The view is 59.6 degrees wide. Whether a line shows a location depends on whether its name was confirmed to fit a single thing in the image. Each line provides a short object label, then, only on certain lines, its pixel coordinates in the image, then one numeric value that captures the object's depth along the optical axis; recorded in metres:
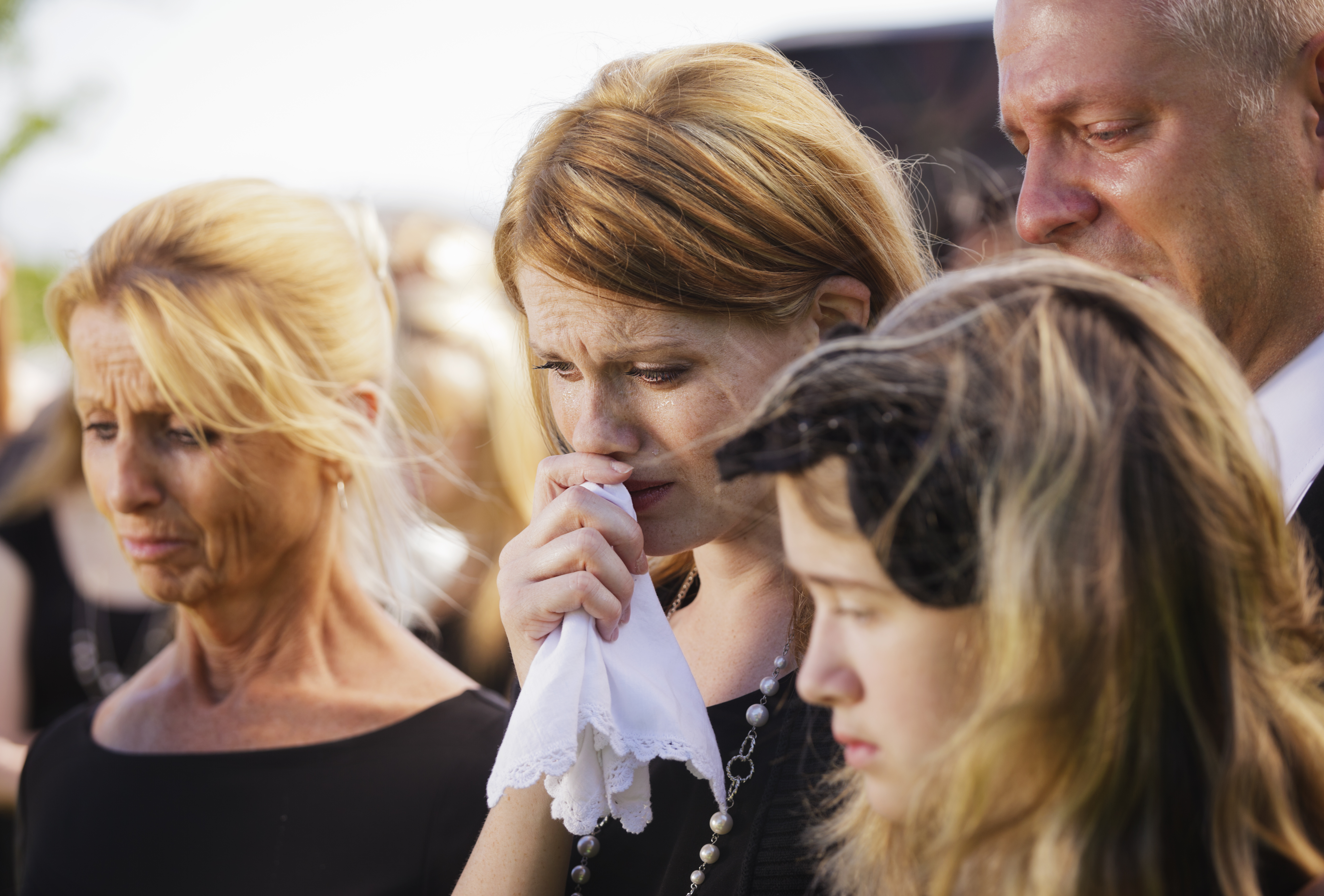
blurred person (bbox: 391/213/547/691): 4.11
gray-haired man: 1.78
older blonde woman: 2.39
